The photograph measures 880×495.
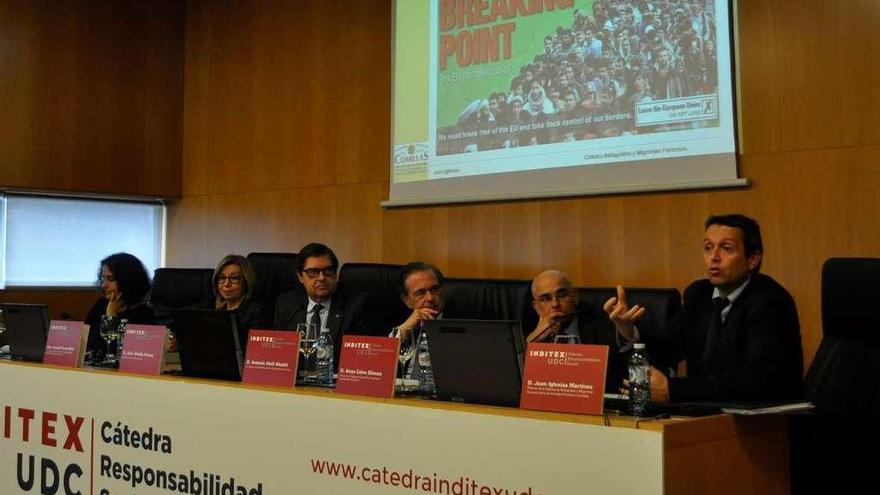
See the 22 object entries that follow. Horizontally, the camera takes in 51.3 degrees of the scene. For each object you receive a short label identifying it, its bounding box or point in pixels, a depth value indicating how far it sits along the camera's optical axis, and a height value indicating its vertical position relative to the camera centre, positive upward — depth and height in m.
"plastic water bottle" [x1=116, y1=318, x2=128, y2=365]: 3.09 -0.08
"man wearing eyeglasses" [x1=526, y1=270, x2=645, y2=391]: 3.13 -0.02
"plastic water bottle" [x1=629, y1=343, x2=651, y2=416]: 1.84 -0.15
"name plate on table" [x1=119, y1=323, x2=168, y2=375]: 2.66 -0.12
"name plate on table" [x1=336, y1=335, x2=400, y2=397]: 2.12 -0.13
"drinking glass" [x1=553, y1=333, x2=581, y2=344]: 1.92 -0.07
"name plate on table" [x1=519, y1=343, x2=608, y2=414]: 1.76 -0.14
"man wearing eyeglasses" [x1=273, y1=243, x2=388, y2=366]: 3.59 +0.03
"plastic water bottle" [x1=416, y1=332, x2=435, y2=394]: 2.30 -0.17
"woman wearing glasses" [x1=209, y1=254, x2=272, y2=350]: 3.76 +0.10
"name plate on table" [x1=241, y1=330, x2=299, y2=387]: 2.33 -0.13
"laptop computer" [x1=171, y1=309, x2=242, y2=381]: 2.48 -0.09
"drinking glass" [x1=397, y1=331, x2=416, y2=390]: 2.49 -0.11
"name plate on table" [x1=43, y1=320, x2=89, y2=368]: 2.90 -0.10
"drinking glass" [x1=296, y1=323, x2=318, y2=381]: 2.57 -0.10
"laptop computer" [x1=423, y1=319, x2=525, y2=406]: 1.93 -0.11
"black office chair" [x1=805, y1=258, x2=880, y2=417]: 2.43 -0.10
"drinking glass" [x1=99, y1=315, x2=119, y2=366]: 3.12 -0.07
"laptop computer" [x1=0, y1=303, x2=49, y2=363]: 3.10 -0.07
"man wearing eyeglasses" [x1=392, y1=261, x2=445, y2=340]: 3.34 +0.08
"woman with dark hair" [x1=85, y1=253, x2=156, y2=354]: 3.94 +0.12
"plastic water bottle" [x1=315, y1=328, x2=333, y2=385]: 2.50 -0.14
